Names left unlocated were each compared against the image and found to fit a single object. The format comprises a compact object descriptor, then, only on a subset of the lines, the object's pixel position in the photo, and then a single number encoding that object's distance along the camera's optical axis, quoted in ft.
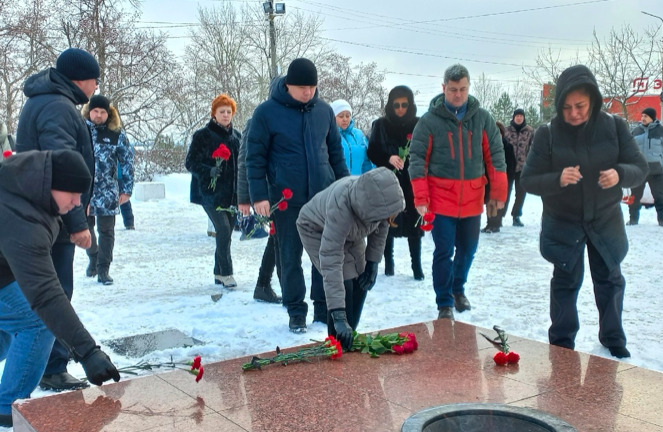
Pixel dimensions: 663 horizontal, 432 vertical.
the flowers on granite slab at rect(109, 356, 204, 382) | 9.99
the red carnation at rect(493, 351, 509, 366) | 10.62
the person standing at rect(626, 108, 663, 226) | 36.47
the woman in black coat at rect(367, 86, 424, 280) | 22.33
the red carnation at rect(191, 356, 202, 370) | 10.12
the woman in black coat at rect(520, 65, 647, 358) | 13.75
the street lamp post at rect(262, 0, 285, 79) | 72.54
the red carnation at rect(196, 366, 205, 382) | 9.92
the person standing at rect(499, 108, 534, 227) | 35.47
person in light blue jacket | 24.13
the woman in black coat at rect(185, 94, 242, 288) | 22.06
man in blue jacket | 16.20
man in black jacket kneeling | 9.24
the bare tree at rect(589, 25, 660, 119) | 97.09
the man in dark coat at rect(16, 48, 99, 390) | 12.36
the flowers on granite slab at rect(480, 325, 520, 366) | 10.64
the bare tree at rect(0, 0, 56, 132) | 56.13
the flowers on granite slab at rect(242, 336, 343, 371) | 10.63
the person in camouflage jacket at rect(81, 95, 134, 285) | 22.90
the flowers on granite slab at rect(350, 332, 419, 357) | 11.35
